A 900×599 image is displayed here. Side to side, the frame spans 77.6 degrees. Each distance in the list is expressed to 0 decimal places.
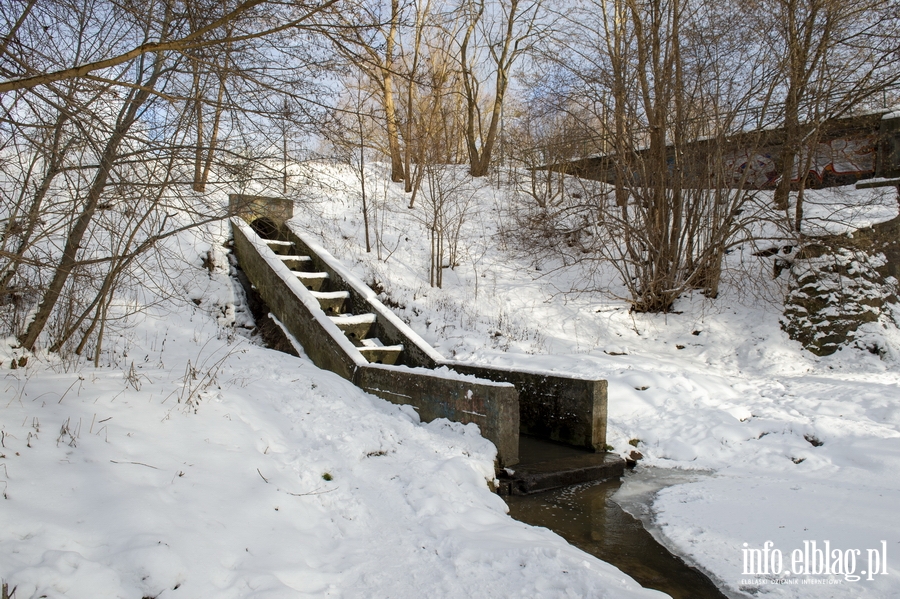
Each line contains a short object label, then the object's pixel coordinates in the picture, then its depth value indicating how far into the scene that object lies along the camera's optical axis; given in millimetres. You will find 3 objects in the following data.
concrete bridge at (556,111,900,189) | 10148
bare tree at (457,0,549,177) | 20094
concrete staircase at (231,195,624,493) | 5605
